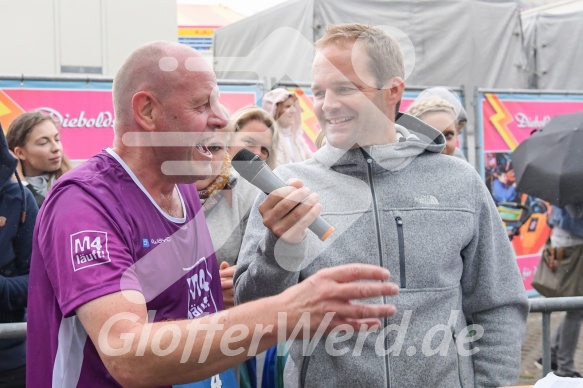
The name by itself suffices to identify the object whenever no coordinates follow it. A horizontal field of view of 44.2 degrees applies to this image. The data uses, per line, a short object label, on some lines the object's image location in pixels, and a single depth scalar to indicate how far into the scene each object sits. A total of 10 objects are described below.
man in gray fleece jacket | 2.16
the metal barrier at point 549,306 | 3.19
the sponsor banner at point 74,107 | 5.39
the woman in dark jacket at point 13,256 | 2.94
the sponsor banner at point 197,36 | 14.48
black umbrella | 5.07
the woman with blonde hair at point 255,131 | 4.00
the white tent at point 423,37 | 8.43
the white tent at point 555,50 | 10.43
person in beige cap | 5.21
